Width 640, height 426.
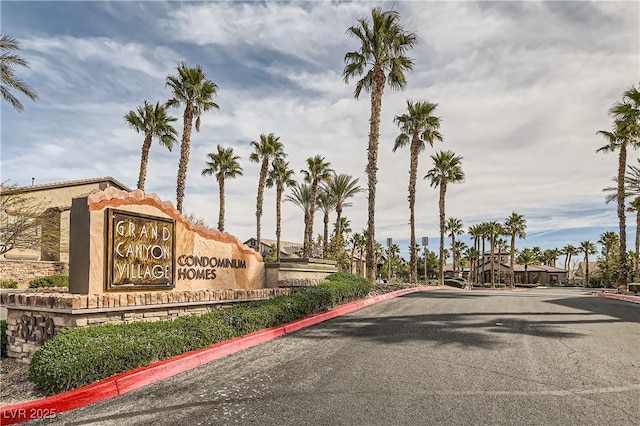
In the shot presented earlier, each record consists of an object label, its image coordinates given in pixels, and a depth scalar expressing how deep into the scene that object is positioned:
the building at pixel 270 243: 65.81
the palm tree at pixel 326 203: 45.19
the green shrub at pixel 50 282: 24.33
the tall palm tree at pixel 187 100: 29.56
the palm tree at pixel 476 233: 76.94
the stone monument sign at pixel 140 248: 8.56
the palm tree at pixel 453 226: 73.31
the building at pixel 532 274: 90.81
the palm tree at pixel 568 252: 101.50
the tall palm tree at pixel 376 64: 23.20
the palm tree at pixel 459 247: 90.38
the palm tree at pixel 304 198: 45.06
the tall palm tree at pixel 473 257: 81.62
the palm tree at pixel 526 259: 85.46
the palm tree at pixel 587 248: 93.25
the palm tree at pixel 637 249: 45.97
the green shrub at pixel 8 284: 25.30
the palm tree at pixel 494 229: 73.56
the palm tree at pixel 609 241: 79.44
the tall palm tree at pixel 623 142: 23.05
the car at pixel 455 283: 45.12
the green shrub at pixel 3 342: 8.78
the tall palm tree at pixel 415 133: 33.44
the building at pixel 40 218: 22.55
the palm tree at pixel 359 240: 78.02
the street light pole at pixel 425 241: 34.12
